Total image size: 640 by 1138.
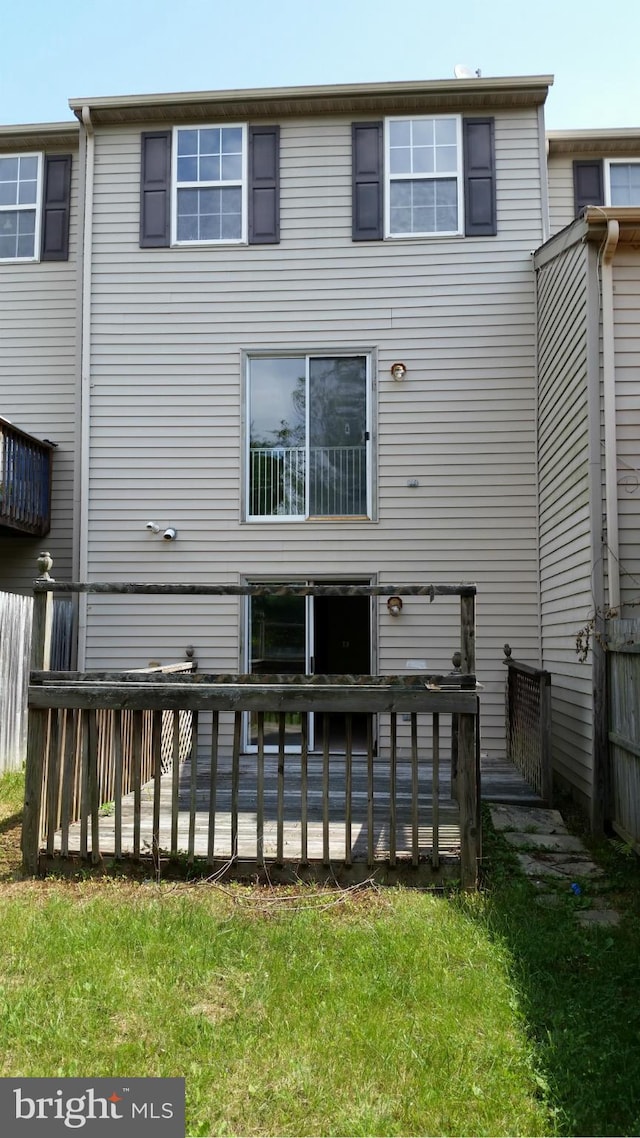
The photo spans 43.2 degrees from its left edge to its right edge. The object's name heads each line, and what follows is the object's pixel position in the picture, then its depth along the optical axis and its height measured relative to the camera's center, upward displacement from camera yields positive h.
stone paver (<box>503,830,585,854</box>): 5.24 -1.39
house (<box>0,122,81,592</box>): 9.87 +3.96
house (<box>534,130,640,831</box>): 5.99 +1.33
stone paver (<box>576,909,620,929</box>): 3.95 -1.42
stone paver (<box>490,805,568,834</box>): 5.71 -1.37
